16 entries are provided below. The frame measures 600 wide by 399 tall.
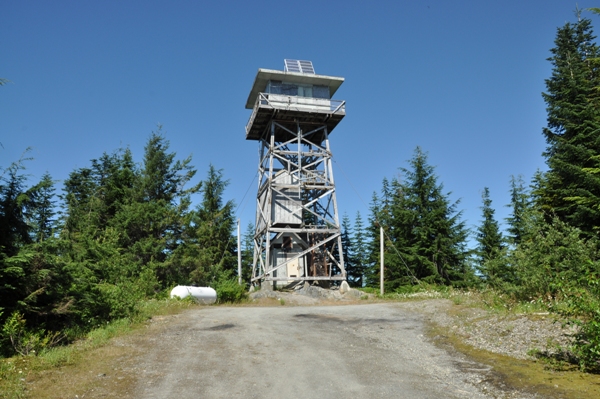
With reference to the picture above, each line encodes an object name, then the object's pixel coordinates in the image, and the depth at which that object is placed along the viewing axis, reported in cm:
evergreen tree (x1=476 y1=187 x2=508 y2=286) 3522
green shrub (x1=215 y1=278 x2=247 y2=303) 1969
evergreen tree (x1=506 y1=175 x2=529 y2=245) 3226
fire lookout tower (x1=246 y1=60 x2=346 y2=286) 2619
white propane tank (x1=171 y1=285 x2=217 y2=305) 1759
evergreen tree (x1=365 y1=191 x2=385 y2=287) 4038
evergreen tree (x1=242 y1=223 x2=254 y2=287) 4312
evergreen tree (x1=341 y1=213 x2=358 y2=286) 4534
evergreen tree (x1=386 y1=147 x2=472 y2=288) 3122
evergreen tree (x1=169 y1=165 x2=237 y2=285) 3093
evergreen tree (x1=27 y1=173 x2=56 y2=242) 927
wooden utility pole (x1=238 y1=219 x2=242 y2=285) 2759
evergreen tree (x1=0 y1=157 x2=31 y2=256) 877
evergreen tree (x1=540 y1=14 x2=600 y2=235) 1873
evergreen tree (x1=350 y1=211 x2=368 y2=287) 4441
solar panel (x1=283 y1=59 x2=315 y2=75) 2761
